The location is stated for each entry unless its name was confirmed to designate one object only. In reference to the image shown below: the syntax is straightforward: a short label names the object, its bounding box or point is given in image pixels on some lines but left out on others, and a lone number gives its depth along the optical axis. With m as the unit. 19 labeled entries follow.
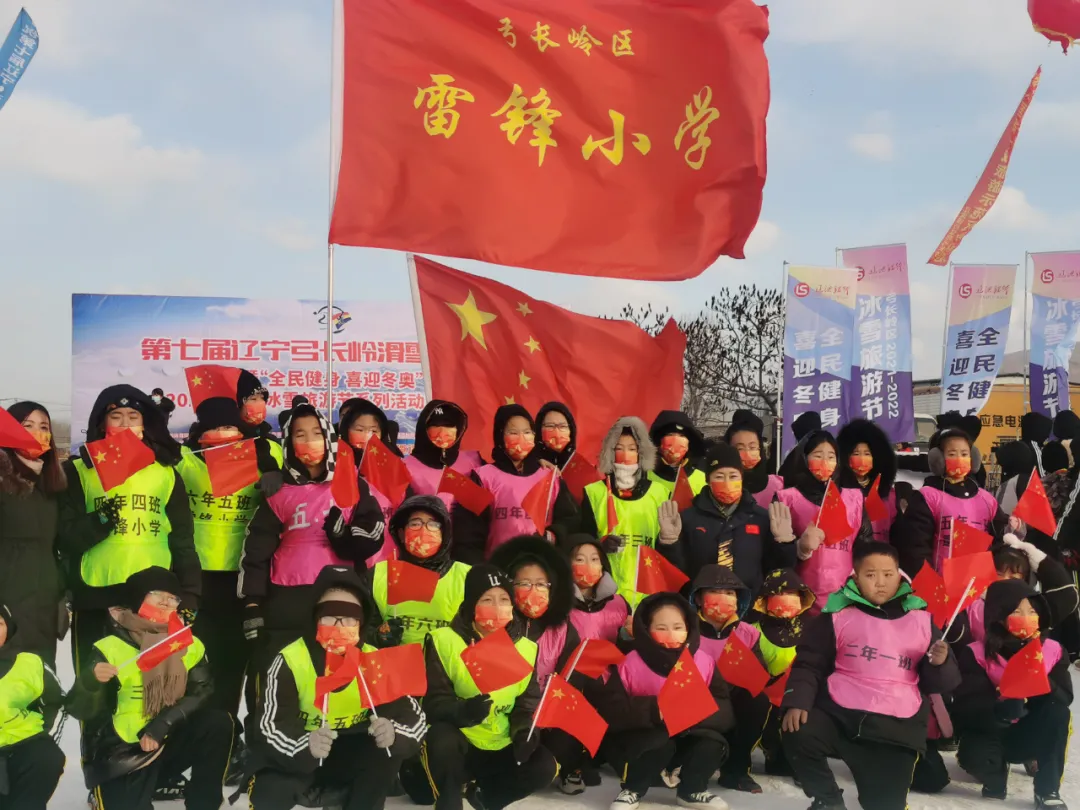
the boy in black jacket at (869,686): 4.20
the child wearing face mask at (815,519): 5.28
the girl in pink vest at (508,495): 5.07
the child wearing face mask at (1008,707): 4.51
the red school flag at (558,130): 5.73
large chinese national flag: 5.76
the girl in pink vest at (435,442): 5.12
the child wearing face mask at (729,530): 5.15
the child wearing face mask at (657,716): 4.39
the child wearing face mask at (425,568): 4.31
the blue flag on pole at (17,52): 6.77
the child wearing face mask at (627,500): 5.15
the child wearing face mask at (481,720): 4.09
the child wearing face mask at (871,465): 5.57
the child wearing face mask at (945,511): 5.36
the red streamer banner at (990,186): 15.40
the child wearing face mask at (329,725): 3.75
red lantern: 11.09
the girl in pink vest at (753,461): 5.91
